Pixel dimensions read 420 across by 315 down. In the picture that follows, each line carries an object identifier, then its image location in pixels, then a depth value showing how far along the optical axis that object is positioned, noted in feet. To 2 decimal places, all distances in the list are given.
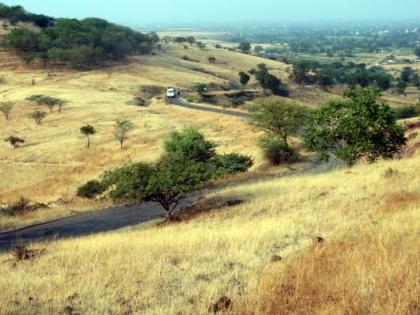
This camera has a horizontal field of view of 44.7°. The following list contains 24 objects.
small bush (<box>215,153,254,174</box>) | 107.89
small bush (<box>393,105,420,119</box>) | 219.41
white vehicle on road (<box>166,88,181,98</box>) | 269.64
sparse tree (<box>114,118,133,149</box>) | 158.00
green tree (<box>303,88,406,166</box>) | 83.35
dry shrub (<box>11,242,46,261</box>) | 39.24
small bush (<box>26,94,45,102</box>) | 227.92
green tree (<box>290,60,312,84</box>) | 412.71
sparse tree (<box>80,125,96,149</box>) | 157.49
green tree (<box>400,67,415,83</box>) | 526.04
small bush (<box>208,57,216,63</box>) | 473.63
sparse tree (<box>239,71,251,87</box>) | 362.33
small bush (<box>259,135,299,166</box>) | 118.93
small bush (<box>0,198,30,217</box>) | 84.43
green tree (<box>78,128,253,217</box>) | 66.23
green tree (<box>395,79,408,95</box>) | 433.89
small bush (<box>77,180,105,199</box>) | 100.83
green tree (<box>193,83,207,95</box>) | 300.16
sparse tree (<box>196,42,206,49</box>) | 546.59
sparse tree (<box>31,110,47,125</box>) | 192.13
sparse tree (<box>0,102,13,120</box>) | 200.13
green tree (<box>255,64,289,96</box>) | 335.88
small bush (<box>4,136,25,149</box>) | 158.61
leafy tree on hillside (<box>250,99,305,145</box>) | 137.69
